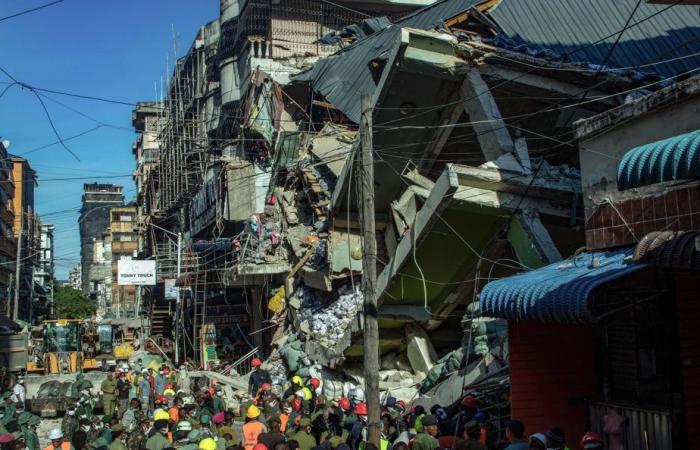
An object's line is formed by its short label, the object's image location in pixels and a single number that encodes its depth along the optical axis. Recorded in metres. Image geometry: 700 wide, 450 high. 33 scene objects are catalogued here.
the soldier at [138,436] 10.51
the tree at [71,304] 69.88
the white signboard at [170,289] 33.38
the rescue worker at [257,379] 16.39
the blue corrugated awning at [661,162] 6.86
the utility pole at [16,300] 36.71
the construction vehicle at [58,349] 30.75
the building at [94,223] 103.12
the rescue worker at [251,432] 9.18
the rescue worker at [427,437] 7.27
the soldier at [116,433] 8.62
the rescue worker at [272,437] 8.23
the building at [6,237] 44.19
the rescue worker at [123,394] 18.23
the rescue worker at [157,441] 8.68
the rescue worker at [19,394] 18.06
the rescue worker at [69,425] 12.78
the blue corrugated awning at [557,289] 7.69
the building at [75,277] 121.88
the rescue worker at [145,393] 17.83
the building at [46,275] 69.56
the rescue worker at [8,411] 13.14
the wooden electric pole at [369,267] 9.52
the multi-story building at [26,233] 54.97
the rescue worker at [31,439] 12.17
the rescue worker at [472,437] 6.57
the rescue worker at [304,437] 8.38
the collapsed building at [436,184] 12.62
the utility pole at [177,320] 32.20
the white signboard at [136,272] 34.38
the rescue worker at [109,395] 17.75
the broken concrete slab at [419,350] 15.62
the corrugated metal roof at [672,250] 6.51
